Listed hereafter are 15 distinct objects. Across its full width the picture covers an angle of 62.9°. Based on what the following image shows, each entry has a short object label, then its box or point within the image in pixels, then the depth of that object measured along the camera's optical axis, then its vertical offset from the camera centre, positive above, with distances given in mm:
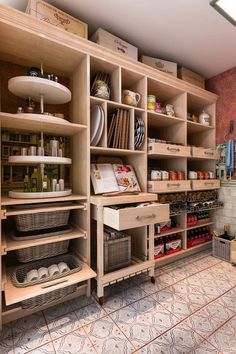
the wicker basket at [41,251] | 1310 -539
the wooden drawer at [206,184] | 2043 -97
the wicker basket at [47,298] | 1186 -791
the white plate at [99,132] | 1480 +336
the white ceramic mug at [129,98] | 1644 +667
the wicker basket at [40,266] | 1168 -648
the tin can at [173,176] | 1918 -8
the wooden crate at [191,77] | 2115 +1121
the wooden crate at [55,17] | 1262 +1098
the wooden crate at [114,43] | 1523 +1102
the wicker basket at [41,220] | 1262 -306
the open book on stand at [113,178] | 1562 -24
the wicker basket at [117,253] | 1456 -608
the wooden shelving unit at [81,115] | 1194 +541
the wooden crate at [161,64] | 1870 +1110
